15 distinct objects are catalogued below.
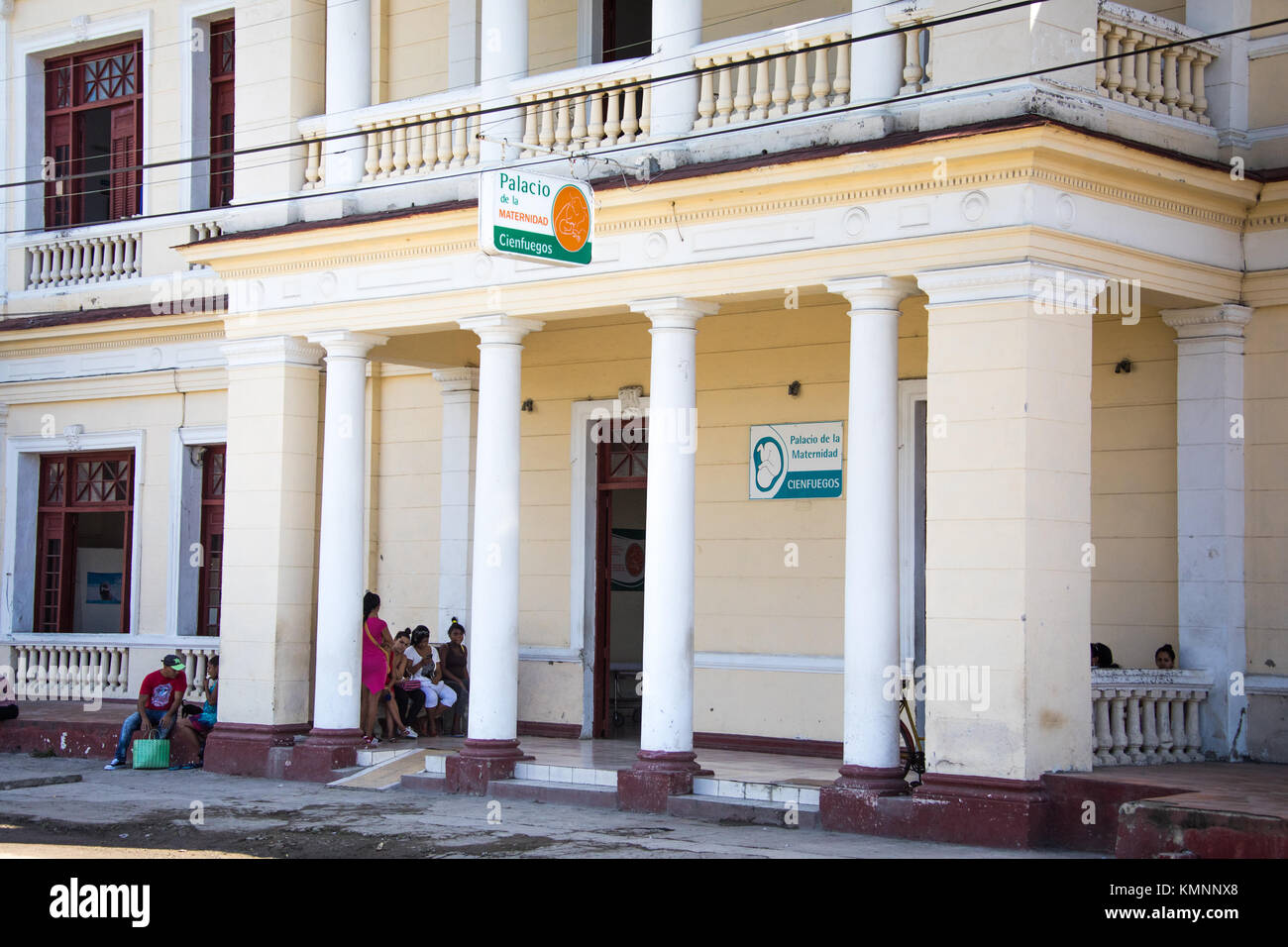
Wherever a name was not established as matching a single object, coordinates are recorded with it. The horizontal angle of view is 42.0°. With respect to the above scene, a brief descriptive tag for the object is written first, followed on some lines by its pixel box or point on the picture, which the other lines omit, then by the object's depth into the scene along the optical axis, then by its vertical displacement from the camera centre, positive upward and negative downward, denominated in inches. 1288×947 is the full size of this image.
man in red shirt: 643.5 -52.4
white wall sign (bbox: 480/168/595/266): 472.4 +101.6
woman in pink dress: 624.7 -38.2
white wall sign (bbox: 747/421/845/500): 586.6 +39.1
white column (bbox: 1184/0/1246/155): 501.4 +151.5
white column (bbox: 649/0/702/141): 523.8 +159.5
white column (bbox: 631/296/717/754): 511.8 +10.1
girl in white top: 658.8 -41.8
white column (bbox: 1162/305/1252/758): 495.5 +20.9
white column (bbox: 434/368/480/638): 689.0 +29.8
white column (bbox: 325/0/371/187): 609.9 +178.0
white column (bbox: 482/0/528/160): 566.3 +172.8
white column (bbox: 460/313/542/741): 555.8 +7.3
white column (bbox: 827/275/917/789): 466.6 +13.7
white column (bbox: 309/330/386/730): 597.9 +6.2
